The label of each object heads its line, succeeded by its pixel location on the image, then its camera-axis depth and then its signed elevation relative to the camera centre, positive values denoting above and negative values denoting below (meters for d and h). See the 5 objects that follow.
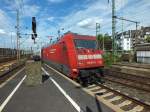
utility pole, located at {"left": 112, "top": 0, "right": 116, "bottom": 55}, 15.29 +4.10
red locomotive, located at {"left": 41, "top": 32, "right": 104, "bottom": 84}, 6.52 -0.19
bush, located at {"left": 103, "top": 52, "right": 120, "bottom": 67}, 14.82 -0.60
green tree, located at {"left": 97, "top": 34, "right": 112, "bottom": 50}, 46.69 +5.13
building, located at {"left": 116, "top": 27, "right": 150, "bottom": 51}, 51.65 +8.58
